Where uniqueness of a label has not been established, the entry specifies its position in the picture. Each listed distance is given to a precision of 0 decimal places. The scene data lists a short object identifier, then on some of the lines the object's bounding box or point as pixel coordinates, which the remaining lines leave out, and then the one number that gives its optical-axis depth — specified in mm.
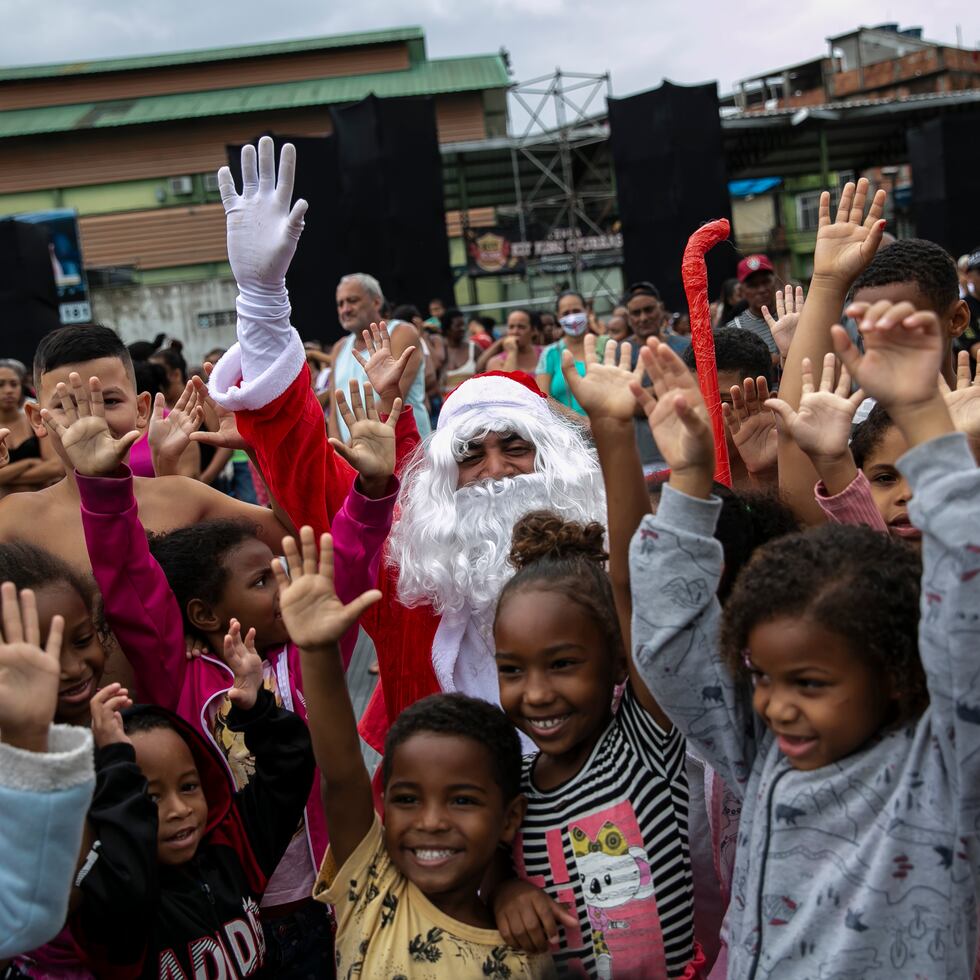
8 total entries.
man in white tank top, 7797
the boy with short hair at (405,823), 2020
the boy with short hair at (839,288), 2603
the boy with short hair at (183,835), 2031
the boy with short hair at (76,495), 3199
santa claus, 2965
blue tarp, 31422
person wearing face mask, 7896
